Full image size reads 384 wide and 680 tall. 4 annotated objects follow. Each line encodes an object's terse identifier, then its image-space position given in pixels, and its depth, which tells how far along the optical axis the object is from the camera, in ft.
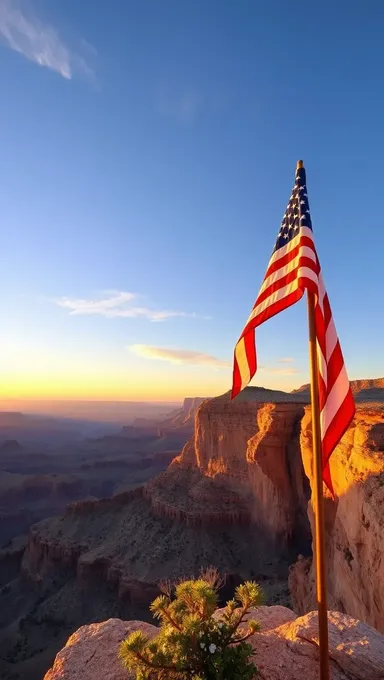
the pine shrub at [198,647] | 20.93
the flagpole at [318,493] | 21.86
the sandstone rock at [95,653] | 25.25
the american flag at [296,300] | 23.72
